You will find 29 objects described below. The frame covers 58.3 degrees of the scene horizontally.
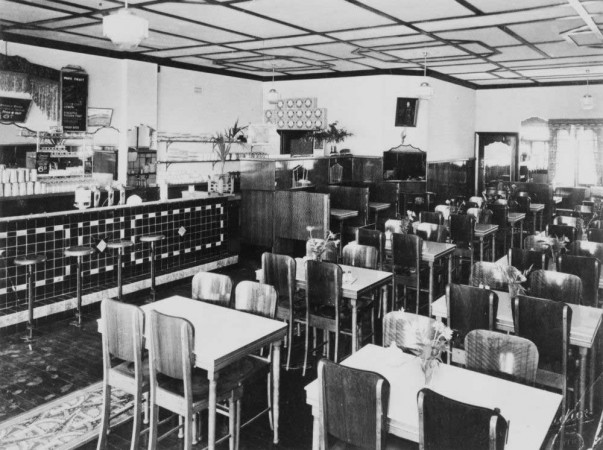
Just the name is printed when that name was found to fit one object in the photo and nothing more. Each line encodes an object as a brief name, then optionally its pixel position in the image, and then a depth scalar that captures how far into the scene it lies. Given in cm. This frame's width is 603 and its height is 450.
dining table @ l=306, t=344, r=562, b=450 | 245
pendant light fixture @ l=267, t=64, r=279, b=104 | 902
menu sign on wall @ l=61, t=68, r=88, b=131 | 871
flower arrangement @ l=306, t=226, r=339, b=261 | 520
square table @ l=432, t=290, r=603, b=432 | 361
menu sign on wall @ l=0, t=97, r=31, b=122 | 794
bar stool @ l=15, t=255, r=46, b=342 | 523
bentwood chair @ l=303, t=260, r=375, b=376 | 459
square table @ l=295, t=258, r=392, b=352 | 459
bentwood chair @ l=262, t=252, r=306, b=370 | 486
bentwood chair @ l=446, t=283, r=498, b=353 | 374
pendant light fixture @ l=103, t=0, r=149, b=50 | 374
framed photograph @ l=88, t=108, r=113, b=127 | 916
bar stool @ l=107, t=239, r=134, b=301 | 611
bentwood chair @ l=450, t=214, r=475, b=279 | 734
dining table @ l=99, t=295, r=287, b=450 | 312
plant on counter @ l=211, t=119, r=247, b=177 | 1105
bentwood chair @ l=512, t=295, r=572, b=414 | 348
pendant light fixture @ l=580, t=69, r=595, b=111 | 1093
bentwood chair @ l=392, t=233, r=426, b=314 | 588
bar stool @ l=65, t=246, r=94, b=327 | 565
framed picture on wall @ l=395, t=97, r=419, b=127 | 1092
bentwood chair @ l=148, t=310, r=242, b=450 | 305
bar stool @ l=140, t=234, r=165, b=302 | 659
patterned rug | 357
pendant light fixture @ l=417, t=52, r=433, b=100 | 863
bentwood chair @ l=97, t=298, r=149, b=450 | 326
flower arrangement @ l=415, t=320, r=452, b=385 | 277
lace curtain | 1266
